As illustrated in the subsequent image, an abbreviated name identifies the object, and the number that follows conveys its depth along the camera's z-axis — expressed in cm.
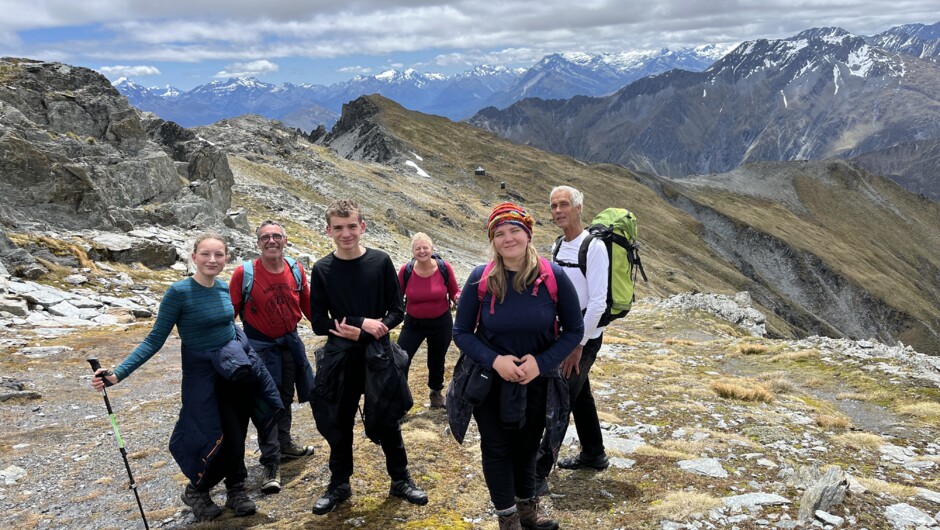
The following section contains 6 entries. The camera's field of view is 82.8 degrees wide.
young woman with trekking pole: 638
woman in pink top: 962
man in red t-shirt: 742
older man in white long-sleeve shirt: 650
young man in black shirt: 618
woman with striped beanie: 523
